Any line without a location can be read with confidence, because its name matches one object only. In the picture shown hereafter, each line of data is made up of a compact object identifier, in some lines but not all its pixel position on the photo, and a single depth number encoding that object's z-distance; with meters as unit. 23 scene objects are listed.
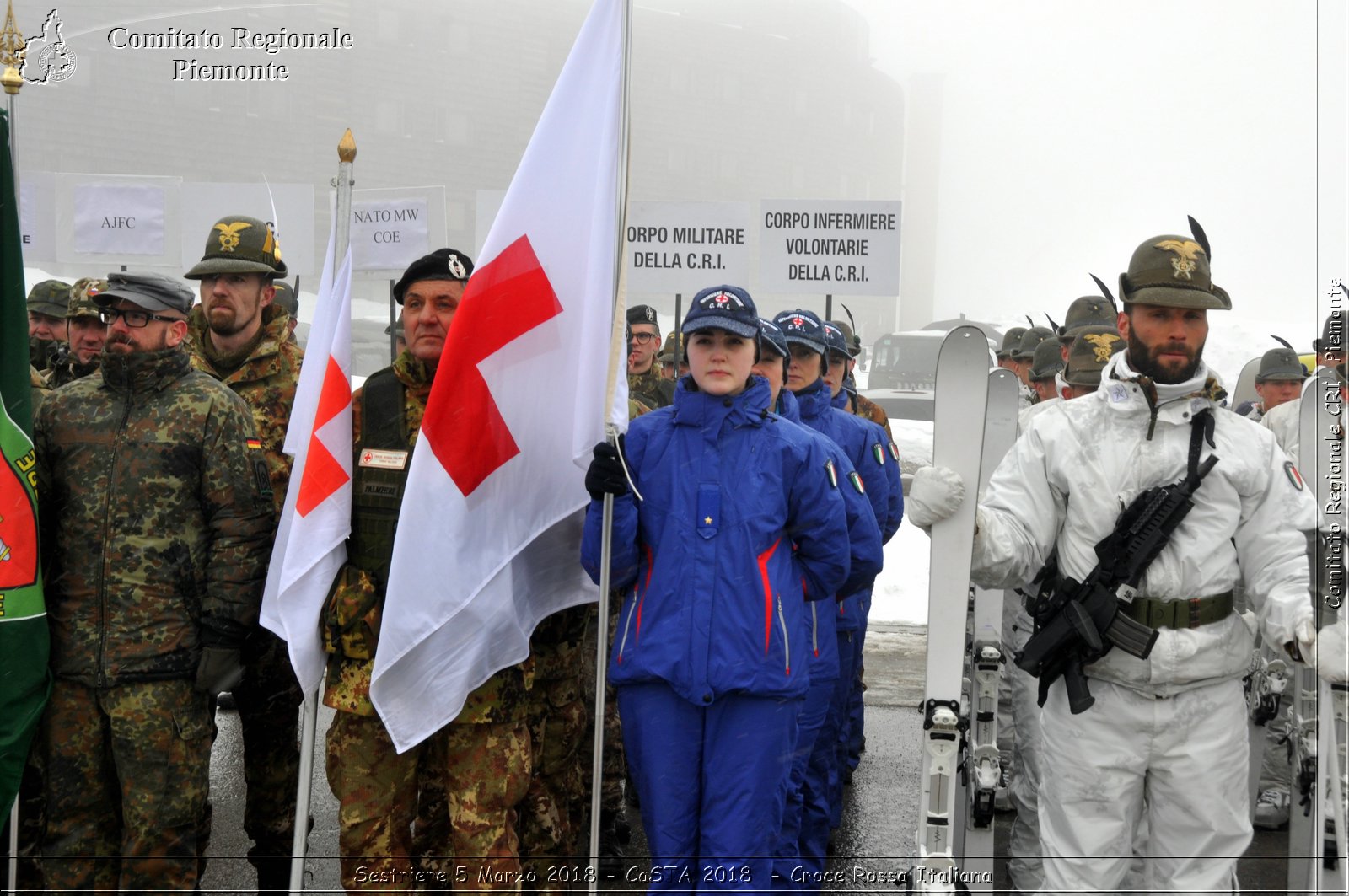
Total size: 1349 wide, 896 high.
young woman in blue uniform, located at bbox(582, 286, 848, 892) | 3.66
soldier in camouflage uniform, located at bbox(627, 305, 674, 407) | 7.70
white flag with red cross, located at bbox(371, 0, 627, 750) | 3.71
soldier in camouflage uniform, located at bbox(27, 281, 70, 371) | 6.86
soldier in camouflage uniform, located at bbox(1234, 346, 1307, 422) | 7.91
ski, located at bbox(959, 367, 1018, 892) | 4.35
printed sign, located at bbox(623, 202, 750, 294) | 8.83
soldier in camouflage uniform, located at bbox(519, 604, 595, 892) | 4.43
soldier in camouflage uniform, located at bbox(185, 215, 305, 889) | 4.70
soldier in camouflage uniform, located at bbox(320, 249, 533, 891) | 3.76
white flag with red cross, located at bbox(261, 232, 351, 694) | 3.81
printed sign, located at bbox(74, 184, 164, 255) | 9.30
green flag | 3.77
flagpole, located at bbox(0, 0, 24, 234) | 4.88
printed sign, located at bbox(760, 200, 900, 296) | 8.71
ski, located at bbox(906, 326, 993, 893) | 3.34
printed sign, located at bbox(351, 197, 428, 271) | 9.20
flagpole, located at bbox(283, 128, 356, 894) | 3.62
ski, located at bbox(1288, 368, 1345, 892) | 3.58
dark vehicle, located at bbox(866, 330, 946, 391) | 33.53
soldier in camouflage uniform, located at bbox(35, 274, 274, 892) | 3.87
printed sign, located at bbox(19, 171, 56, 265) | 9.56
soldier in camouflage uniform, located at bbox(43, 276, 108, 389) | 5.84
